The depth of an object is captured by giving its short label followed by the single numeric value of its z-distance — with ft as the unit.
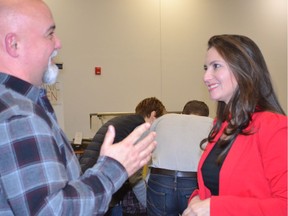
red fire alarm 13.20
